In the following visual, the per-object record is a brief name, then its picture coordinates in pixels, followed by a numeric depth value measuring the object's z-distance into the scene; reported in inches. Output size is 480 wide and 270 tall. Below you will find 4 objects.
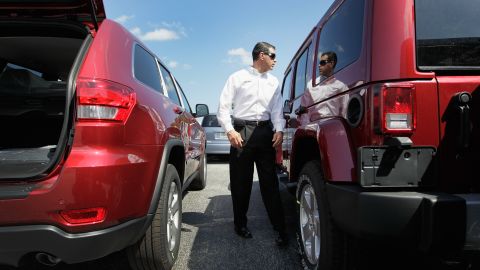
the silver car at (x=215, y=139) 376.8
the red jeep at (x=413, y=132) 57.7
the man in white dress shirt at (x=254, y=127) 125.0
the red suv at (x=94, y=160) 62.4
